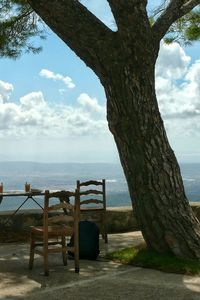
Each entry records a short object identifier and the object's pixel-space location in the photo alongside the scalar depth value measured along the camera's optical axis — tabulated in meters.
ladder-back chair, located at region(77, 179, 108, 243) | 8.63
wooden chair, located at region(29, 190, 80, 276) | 6.16
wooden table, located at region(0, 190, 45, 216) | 9.18
